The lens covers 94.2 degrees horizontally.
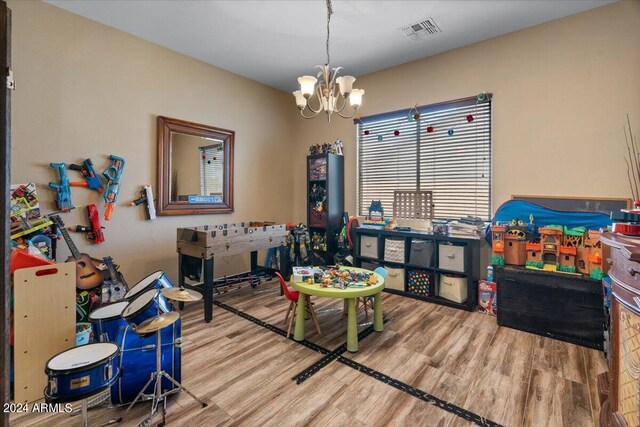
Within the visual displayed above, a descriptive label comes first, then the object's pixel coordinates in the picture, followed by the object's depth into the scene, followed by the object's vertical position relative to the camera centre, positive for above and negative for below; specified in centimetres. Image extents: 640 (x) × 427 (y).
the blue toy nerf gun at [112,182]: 325 +29
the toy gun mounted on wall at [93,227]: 314 -20
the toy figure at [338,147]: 478 +99
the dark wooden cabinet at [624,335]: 114 -56
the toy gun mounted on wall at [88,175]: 309 +35
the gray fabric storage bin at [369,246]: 414 -54
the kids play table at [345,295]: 244 -72
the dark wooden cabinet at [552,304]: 257 -89
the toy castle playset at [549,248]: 269 -39
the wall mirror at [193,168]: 375 +55
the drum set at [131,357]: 137 -79
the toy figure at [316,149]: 486 +98
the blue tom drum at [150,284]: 182 -48
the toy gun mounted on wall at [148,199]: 357 +11
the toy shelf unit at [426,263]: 343 -68
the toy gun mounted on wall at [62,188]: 291 +20
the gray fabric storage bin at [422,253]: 364 -55
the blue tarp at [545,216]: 290 -8
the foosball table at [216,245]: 311 -43
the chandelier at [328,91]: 255 +105
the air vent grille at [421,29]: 319 +200
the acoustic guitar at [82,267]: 271 -55
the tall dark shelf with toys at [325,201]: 452 +11
